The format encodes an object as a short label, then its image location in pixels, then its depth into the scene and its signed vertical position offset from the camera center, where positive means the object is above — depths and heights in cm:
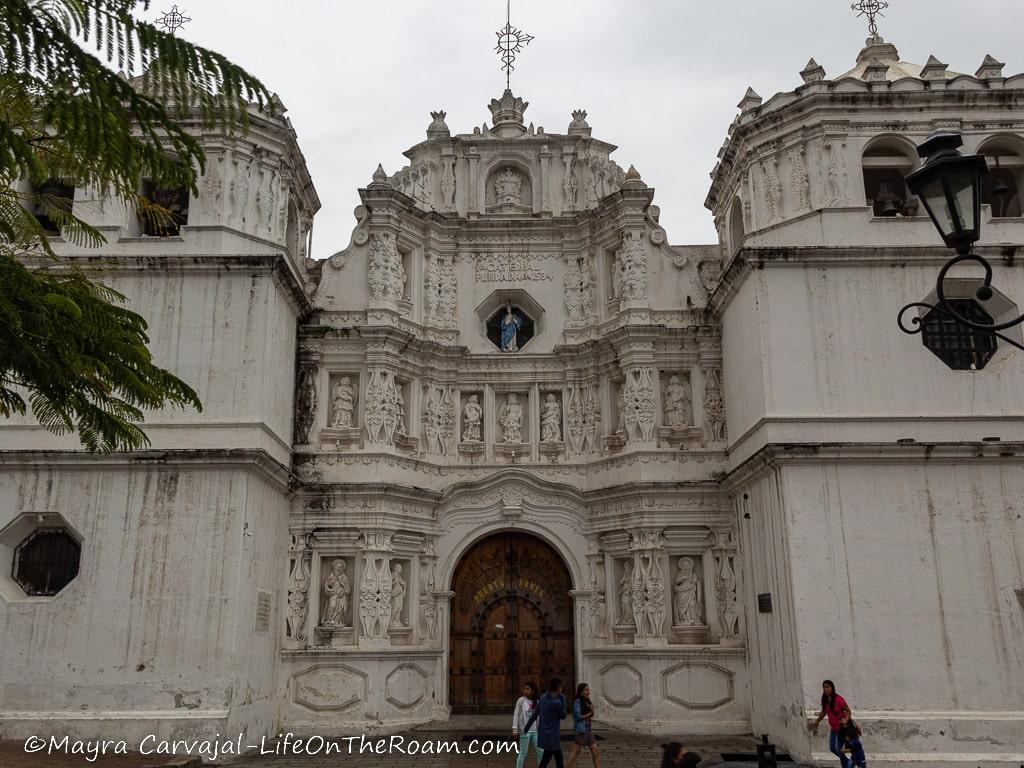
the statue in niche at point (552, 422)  1978 +460
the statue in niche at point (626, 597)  1816 +81
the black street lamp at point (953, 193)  714 +342
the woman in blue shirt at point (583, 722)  1241 -110
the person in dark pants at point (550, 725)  1199 -109
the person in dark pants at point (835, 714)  1243 -102
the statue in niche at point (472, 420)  1977 +463
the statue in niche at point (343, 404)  1877 +475
